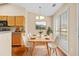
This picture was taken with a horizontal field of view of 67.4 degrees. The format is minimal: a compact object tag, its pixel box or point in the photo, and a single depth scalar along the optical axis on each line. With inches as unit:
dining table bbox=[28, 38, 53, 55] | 72.7
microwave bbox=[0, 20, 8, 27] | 86.3
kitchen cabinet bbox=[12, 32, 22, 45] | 81.7
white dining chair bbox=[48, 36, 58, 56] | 73.2
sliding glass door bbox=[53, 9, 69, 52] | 68.7
